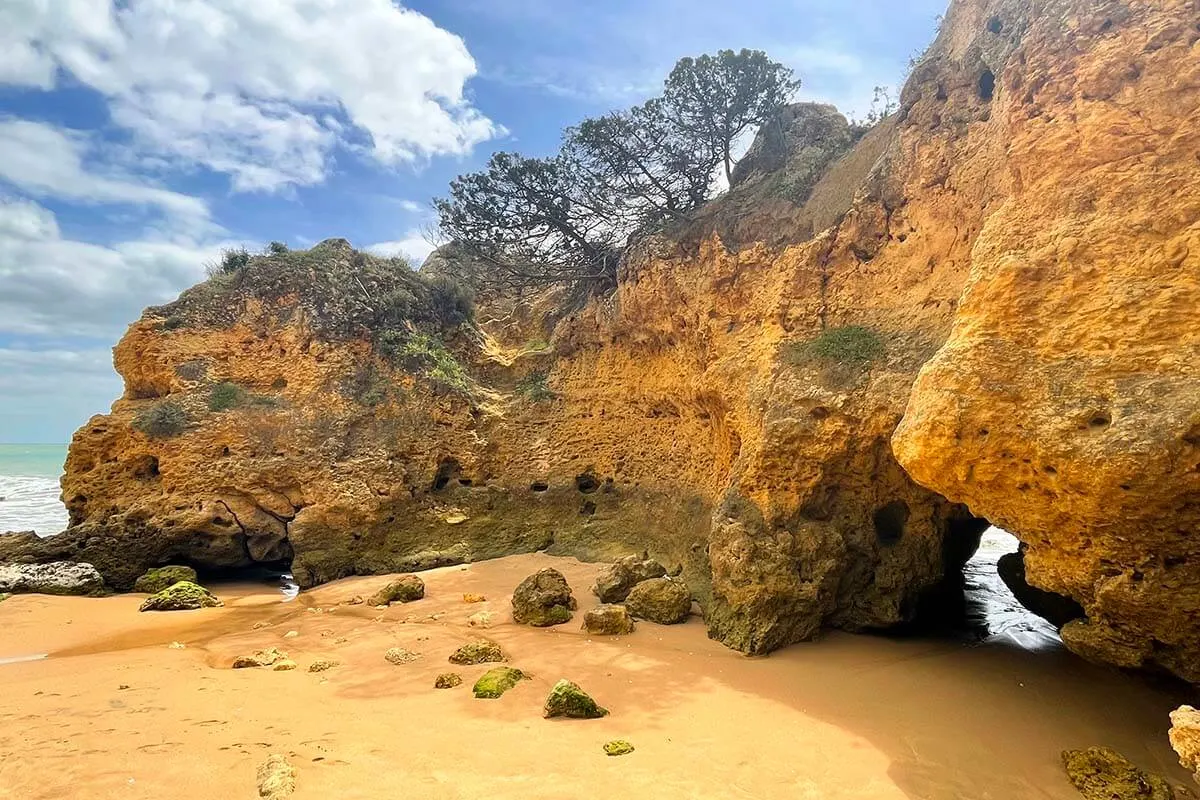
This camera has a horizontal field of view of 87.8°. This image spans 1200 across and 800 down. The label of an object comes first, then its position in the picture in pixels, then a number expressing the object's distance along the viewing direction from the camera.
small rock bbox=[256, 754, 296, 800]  3.40
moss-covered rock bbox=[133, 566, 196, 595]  10.28
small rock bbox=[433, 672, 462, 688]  5.65
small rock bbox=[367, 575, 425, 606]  8.95
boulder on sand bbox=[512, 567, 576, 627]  7.78
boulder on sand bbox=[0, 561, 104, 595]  9.65
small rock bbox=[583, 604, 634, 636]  7.23
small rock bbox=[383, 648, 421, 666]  6.38
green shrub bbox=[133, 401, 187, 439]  11.25
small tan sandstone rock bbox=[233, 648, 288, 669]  6.30
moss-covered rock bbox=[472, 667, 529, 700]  5.37
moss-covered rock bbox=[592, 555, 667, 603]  8.49
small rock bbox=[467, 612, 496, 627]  7.79
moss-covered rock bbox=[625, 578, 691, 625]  7.68
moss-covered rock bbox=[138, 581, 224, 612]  9.04
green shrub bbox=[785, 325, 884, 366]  7.17
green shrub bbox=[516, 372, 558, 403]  13.12
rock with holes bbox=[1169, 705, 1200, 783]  3.07
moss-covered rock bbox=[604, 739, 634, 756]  4.25
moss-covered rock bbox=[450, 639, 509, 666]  6.34
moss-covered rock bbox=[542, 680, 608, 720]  4.89
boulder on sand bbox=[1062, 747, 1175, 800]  3.93
